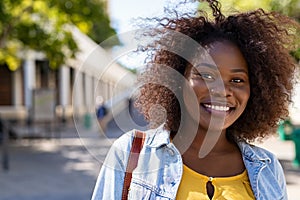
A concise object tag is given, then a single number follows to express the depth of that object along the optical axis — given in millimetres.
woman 1834
